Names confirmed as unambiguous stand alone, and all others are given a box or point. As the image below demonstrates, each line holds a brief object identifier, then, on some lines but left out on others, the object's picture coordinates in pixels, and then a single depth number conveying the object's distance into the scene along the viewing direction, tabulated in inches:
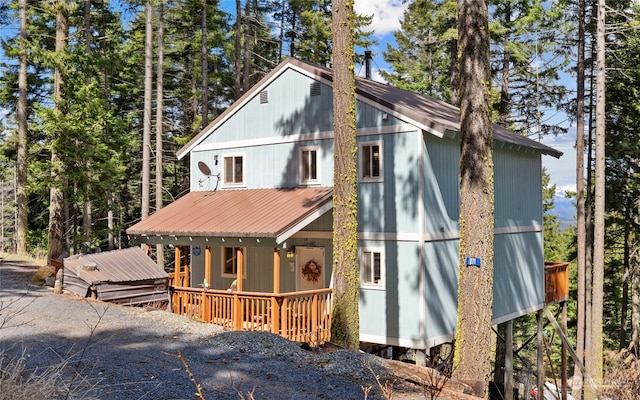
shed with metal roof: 546.0
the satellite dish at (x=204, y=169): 703.7
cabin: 526.0
